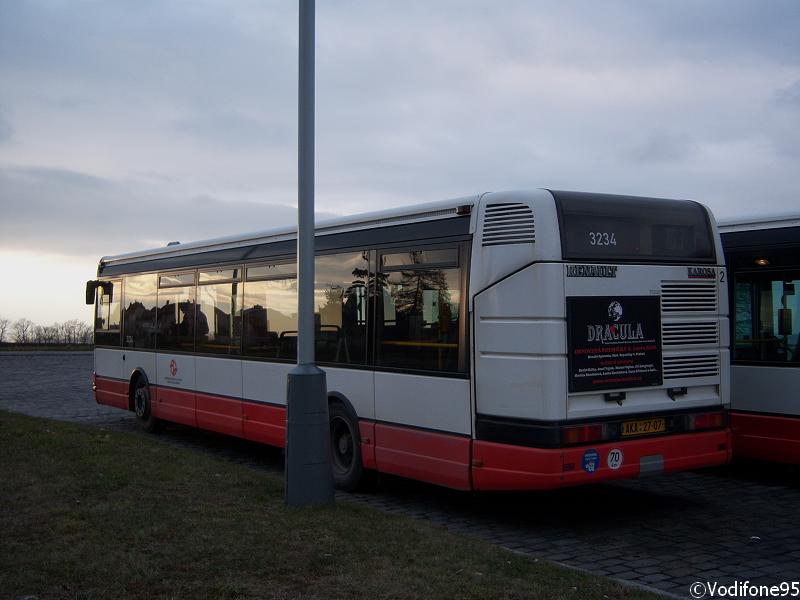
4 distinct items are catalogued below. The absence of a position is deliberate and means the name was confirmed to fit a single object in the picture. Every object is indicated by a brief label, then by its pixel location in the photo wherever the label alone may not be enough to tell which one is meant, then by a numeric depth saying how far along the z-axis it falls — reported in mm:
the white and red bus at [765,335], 10258
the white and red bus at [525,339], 8180
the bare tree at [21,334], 43656
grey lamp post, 8742
